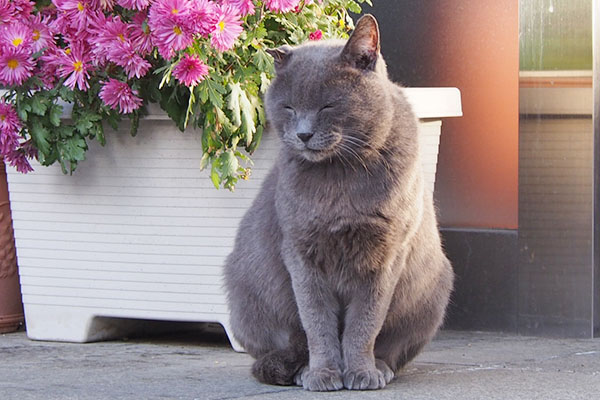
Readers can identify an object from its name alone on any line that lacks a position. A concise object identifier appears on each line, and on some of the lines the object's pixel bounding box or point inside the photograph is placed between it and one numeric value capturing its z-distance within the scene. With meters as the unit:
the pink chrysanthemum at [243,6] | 4.69
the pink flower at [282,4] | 4.73
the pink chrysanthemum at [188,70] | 4.60
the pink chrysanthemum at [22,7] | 4.99
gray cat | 3.98
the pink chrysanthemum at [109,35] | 4.74
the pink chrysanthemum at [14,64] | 4.85
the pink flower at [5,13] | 4.94
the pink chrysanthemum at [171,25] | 4.54
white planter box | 5.15
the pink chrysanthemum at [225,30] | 4.60
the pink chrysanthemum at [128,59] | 4.72
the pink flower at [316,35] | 5.10
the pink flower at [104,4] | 4.82
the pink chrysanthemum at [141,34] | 4.75
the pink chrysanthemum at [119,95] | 4.81
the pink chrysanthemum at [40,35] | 4.94
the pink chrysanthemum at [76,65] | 4.83
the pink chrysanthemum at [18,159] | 5.11
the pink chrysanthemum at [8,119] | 4.94
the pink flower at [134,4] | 4.67
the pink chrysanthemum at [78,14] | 4.82
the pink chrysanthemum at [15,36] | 4.87
